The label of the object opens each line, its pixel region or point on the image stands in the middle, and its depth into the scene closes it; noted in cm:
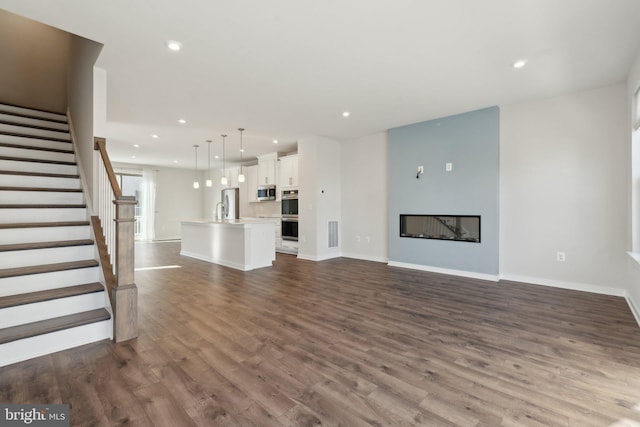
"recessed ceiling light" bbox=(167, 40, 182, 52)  270
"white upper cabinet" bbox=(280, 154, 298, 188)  730
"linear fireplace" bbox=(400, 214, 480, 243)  476
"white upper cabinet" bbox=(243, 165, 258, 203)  880
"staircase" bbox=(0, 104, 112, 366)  222
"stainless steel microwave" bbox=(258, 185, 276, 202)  811
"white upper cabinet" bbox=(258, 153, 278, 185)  818
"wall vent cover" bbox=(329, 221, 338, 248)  668
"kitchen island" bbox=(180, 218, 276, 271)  532
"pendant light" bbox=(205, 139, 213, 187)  698
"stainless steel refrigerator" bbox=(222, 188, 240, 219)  984
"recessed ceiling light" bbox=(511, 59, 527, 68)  307
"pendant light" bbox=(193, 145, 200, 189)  1160
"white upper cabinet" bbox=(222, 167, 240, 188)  994
